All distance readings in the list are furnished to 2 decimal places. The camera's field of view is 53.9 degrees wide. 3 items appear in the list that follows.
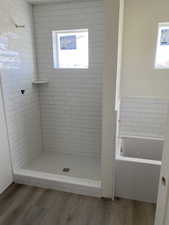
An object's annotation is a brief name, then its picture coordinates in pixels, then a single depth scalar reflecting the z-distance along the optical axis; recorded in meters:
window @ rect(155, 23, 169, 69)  2.60
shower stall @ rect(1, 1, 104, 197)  2.26
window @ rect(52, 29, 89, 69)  2.64
